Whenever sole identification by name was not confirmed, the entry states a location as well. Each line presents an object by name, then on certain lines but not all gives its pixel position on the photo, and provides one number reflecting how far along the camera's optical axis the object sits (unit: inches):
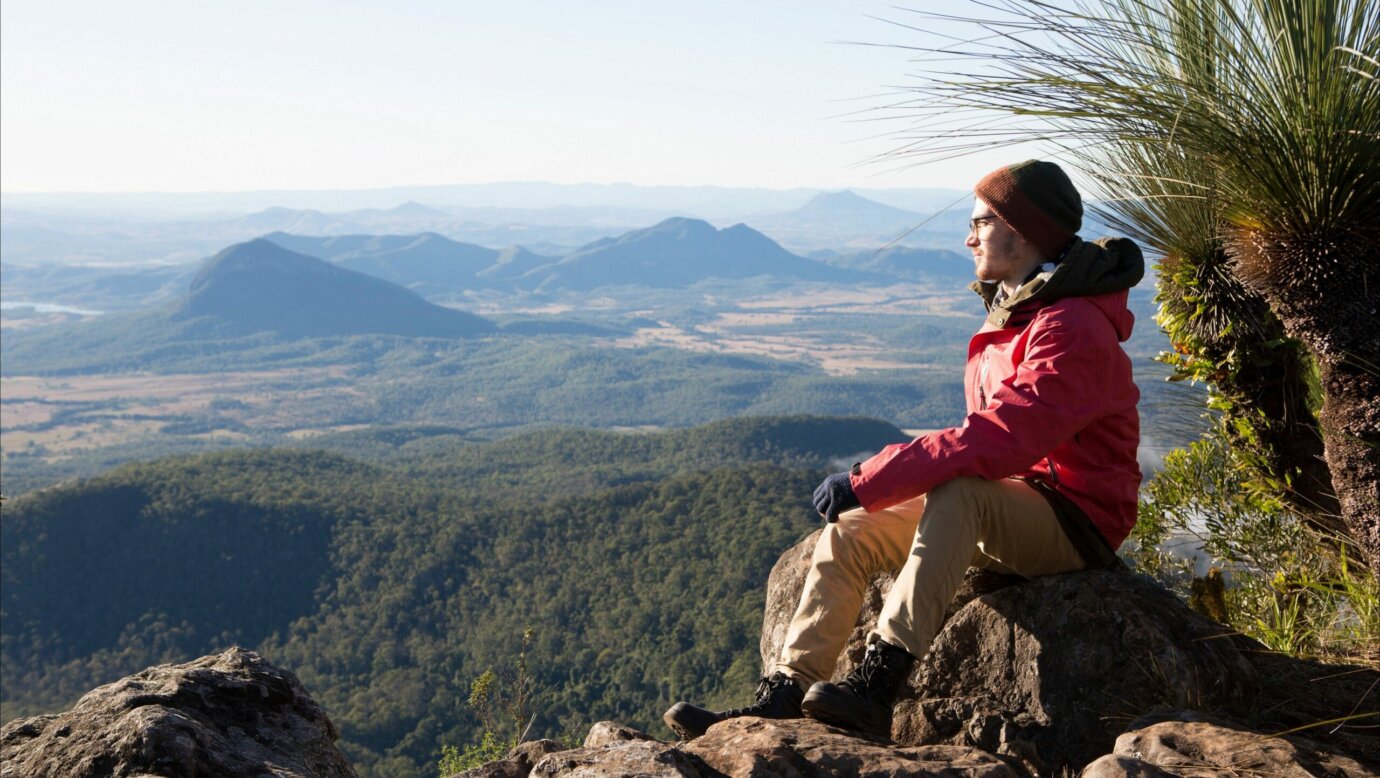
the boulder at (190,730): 110.0
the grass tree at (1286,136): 112.8
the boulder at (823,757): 113.1
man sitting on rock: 134.3
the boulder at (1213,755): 111.0
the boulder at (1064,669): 135.3
